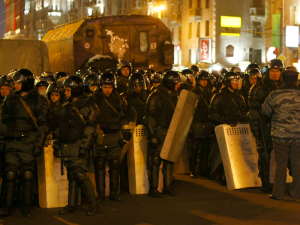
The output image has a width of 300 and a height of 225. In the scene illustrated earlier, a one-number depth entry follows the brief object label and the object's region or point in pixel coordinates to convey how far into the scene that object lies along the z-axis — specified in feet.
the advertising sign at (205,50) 151.84
